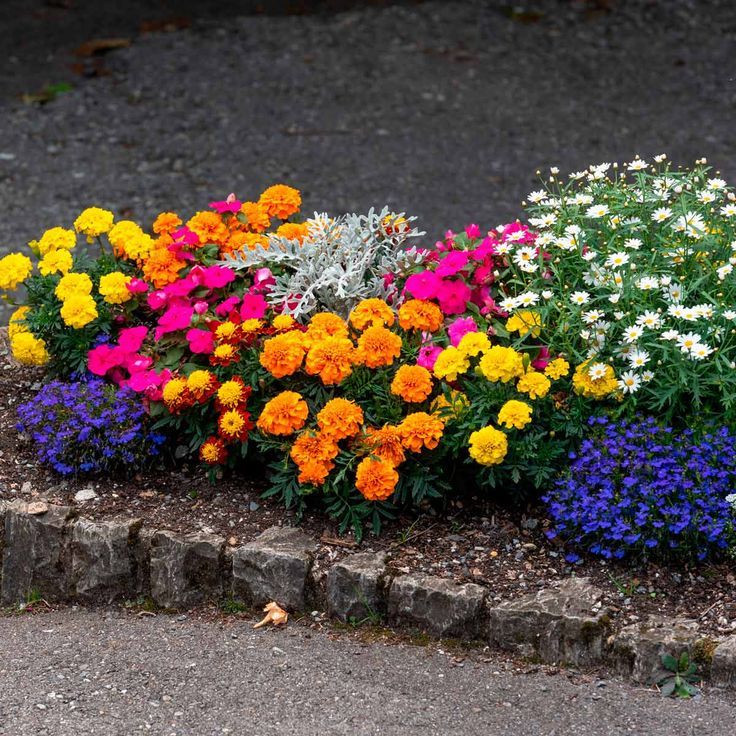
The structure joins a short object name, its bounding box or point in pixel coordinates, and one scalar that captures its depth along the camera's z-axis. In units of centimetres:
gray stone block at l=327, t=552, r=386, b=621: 707
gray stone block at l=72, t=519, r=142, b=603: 750
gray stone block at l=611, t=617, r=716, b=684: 647
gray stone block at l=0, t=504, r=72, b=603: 760
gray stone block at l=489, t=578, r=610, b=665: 665
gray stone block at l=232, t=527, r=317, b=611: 722
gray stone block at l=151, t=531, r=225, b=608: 737
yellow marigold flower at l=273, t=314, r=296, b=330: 799
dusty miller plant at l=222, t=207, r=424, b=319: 830
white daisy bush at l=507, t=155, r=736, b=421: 724
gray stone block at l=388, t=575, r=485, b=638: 691
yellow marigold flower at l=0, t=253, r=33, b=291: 879
